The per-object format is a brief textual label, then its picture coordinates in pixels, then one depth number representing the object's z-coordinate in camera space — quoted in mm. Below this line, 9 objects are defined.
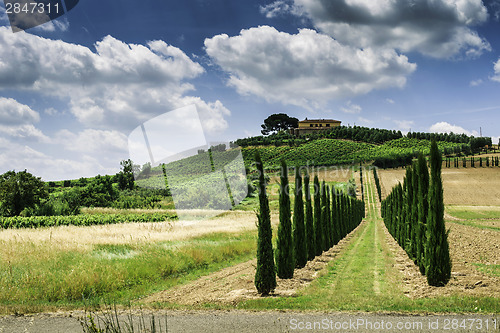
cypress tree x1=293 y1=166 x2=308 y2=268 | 14587
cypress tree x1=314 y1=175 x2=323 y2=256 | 18172
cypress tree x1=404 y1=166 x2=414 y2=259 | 16016
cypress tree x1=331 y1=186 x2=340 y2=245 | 23703
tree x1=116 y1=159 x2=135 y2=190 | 58238
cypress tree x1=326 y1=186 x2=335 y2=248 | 21781
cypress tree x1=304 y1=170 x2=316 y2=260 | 16467
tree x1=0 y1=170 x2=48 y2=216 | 36062
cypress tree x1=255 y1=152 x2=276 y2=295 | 10289
